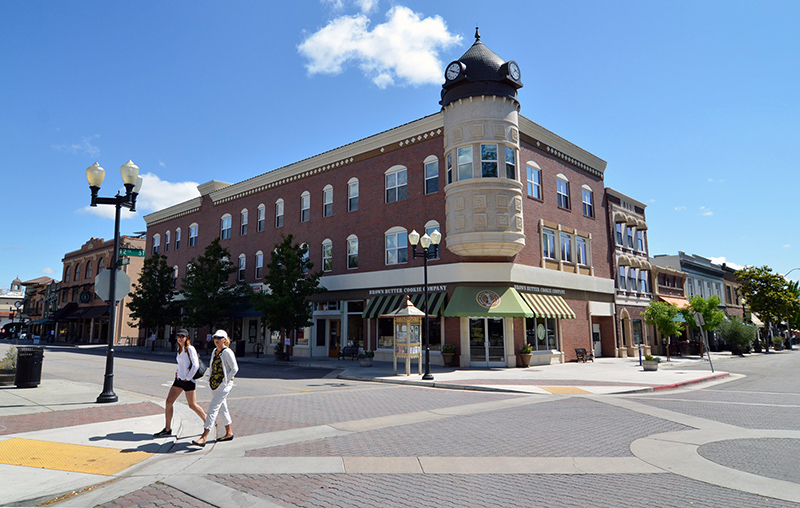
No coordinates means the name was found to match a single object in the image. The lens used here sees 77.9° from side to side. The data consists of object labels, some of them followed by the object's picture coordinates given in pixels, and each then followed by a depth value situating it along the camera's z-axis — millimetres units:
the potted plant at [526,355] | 23447
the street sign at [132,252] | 12922
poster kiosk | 19922
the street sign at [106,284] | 11670
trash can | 14000
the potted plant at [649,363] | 21891
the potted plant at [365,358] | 23531
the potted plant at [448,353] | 23212
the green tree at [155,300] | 39494
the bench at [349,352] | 26719
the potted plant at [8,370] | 14503
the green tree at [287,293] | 27062
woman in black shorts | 8188
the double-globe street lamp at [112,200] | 11781
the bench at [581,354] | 27250
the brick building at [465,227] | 23578
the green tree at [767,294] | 47031
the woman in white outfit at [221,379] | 7680
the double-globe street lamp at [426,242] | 18672
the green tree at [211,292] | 32406
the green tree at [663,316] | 27562
